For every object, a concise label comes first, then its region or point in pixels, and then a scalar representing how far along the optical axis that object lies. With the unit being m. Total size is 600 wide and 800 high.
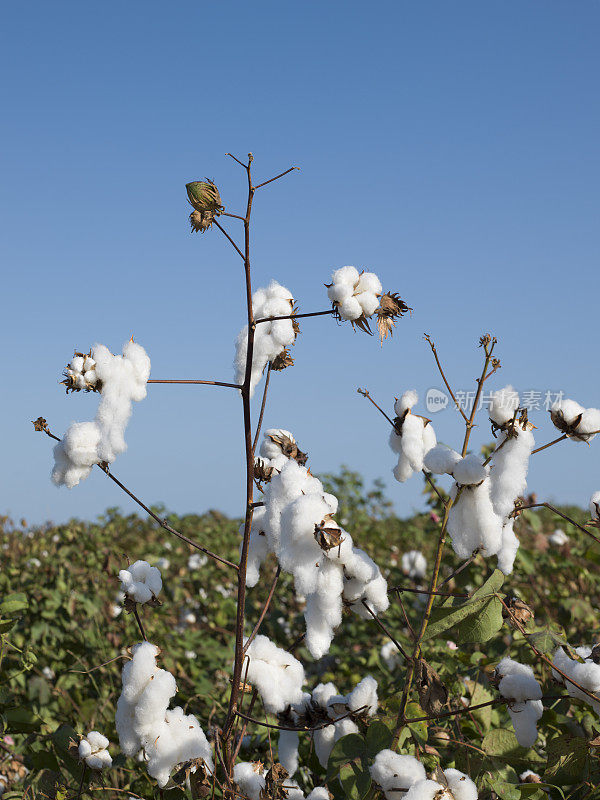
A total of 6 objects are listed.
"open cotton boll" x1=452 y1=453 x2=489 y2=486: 1.55
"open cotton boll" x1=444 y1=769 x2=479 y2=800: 1.52
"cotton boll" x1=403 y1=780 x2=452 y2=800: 1.45
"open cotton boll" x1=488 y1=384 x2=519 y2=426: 1.73
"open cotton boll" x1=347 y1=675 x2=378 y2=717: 1.90
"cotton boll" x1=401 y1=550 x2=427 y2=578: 4.69
